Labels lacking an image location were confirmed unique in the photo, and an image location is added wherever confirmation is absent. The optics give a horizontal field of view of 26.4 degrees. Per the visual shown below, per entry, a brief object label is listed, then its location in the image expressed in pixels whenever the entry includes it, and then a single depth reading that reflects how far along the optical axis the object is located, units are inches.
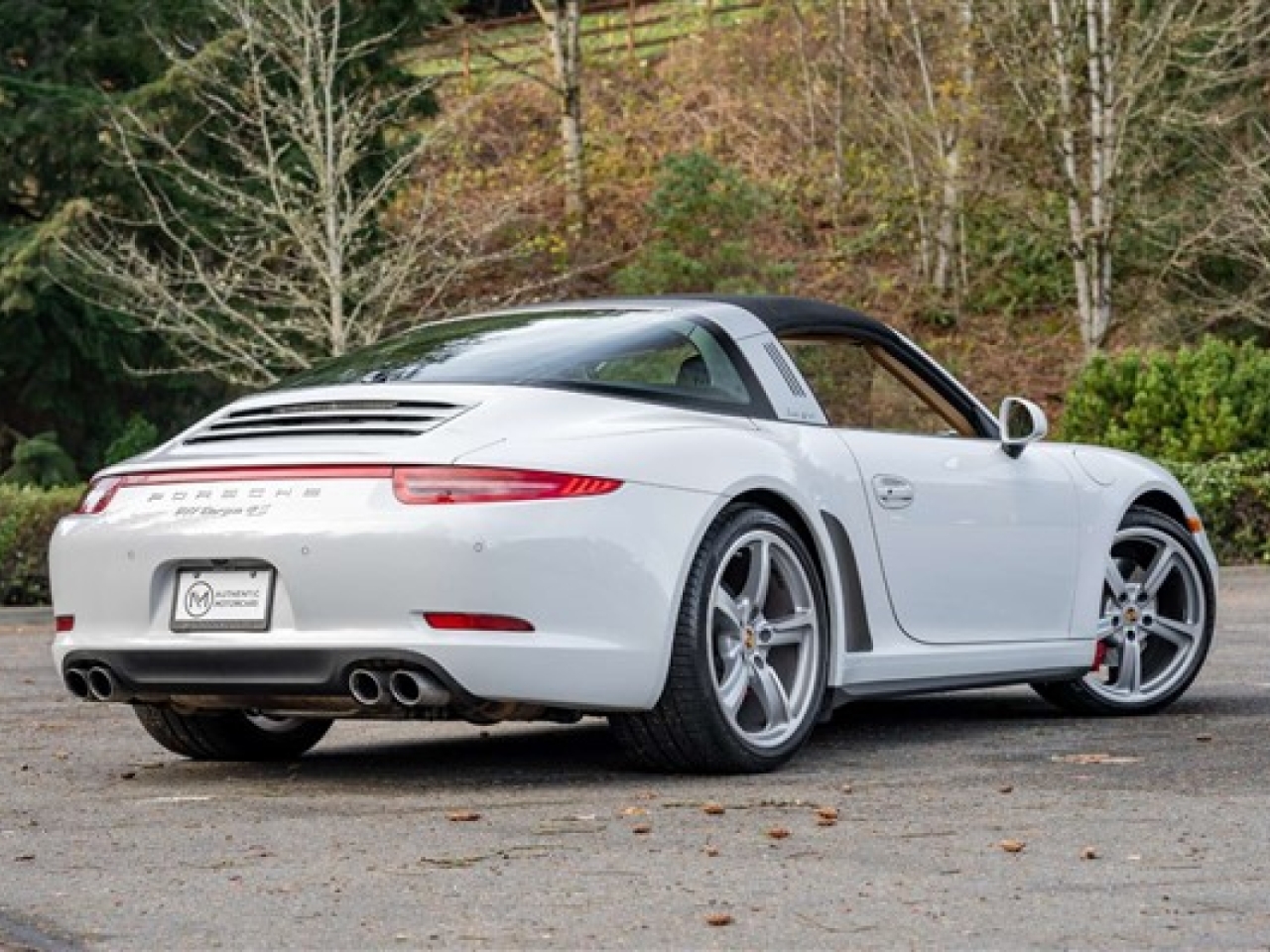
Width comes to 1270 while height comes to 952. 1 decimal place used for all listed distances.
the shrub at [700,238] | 1256.8
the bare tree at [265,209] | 1030.4
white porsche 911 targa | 280.4
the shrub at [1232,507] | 849.5
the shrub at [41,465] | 1034.1
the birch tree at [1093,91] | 1187.3
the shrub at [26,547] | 801.6
